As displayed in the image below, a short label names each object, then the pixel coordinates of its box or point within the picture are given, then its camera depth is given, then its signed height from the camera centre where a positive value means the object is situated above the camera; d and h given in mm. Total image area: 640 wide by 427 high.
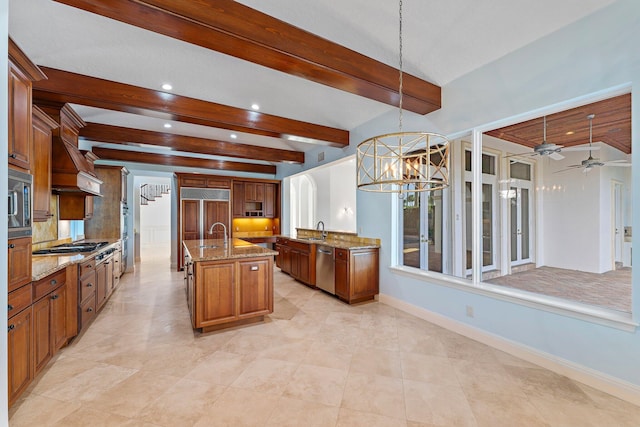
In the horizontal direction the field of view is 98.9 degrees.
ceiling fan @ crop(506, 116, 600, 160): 3428 +831
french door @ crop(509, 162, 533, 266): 4820 +49
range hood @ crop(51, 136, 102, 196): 3449 +602
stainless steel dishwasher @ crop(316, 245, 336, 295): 4516 -942
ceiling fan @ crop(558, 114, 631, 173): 2475 +577
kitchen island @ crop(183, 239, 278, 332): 3100 -860
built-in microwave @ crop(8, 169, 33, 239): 1789 +82
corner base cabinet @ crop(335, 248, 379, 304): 4129 -927
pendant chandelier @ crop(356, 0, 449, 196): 1658 +295
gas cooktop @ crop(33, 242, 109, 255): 3354 -442
